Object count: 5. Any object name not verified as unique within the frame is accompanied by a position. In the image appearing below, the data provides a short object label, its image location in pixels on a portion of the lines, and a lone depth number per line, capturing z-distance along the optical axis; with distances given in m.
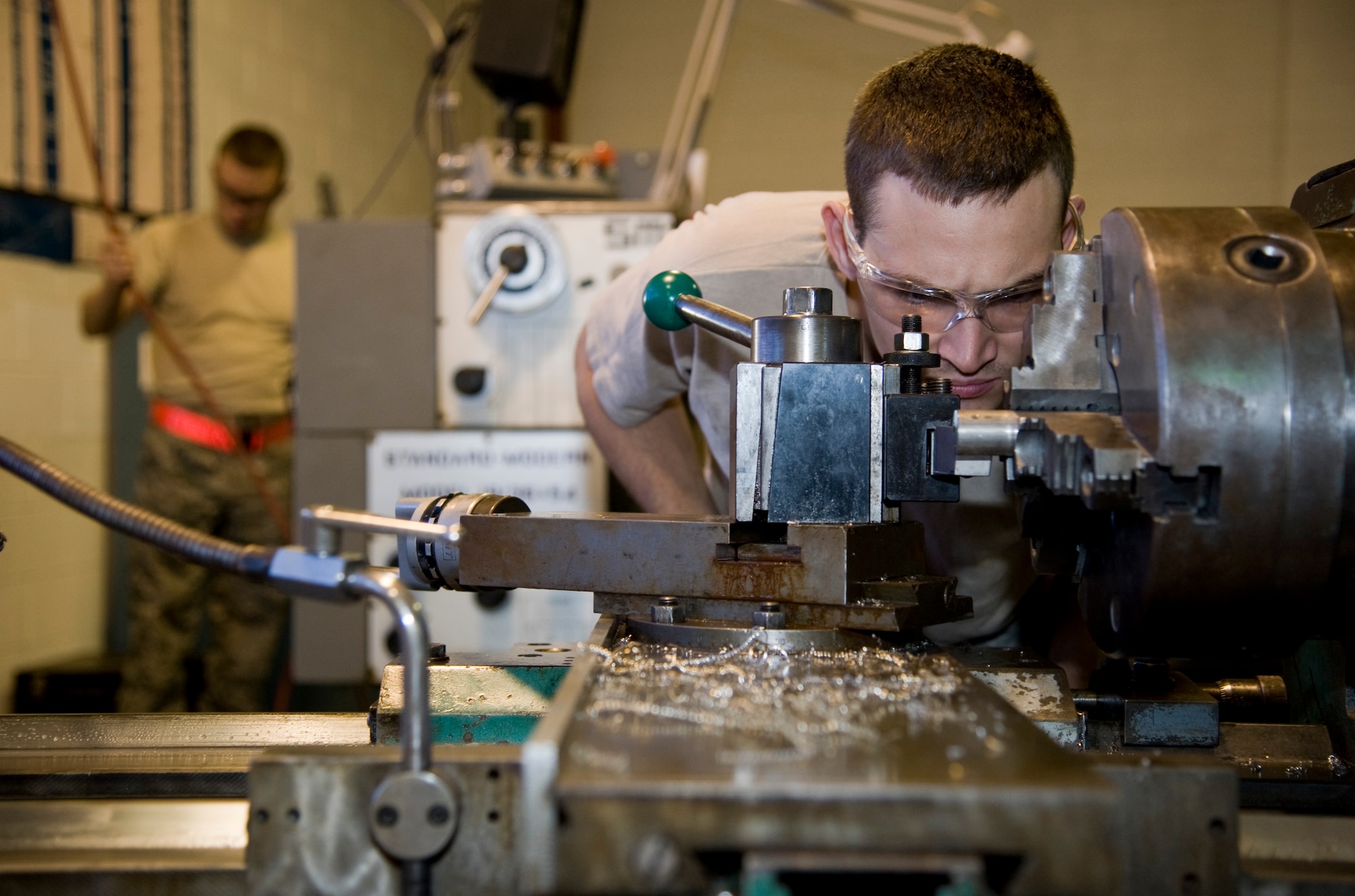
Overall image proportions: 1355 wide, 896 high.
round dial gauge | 2.10
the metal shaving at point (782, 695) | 0.53
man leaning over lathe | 0.96
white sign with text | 2.14
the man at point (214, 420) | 2.69
